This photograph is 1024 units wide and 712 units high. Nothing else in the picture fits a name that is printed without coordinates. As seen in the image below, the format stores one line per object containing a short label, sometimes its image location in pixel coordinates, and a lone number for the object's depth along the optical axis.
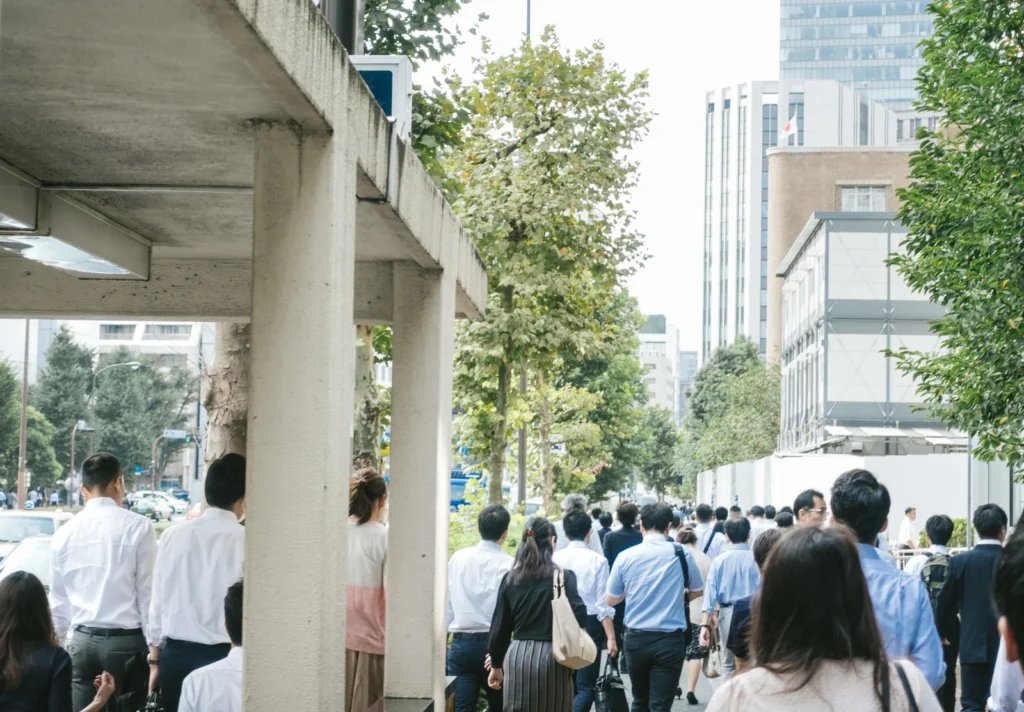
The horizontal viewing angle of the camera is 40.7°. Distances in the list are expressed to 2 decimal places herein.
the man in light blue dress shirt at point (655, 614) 10.09
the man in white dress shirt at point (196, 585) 6.73
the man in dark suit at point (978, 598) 9.51
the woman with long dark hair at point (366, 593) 8.28
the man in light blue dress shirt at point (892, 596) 5.36
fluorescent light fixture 6.38
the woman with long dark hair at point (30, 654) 4.90
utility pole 48.28
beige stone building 81.19
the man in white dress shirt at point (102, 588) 7.20
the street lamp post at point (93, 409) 94.06
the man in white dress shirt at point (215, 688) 5.07
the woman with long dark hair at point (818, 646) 3.28
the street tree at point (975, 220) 16.70
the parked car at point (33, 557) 16.11
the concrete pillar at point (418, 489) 8.03
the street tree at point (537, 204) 20.64
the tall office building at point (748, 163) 138.50
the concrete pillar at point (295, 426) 4.93
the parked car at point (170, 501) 80.67
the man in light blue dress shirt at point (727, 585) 11.17
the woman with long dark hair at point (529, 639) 8.48
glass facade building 179.50
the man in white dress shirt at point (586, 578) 11.27
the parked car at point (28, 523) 23.47
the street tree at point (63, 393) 90.81
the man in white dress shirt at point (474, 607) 9.31
